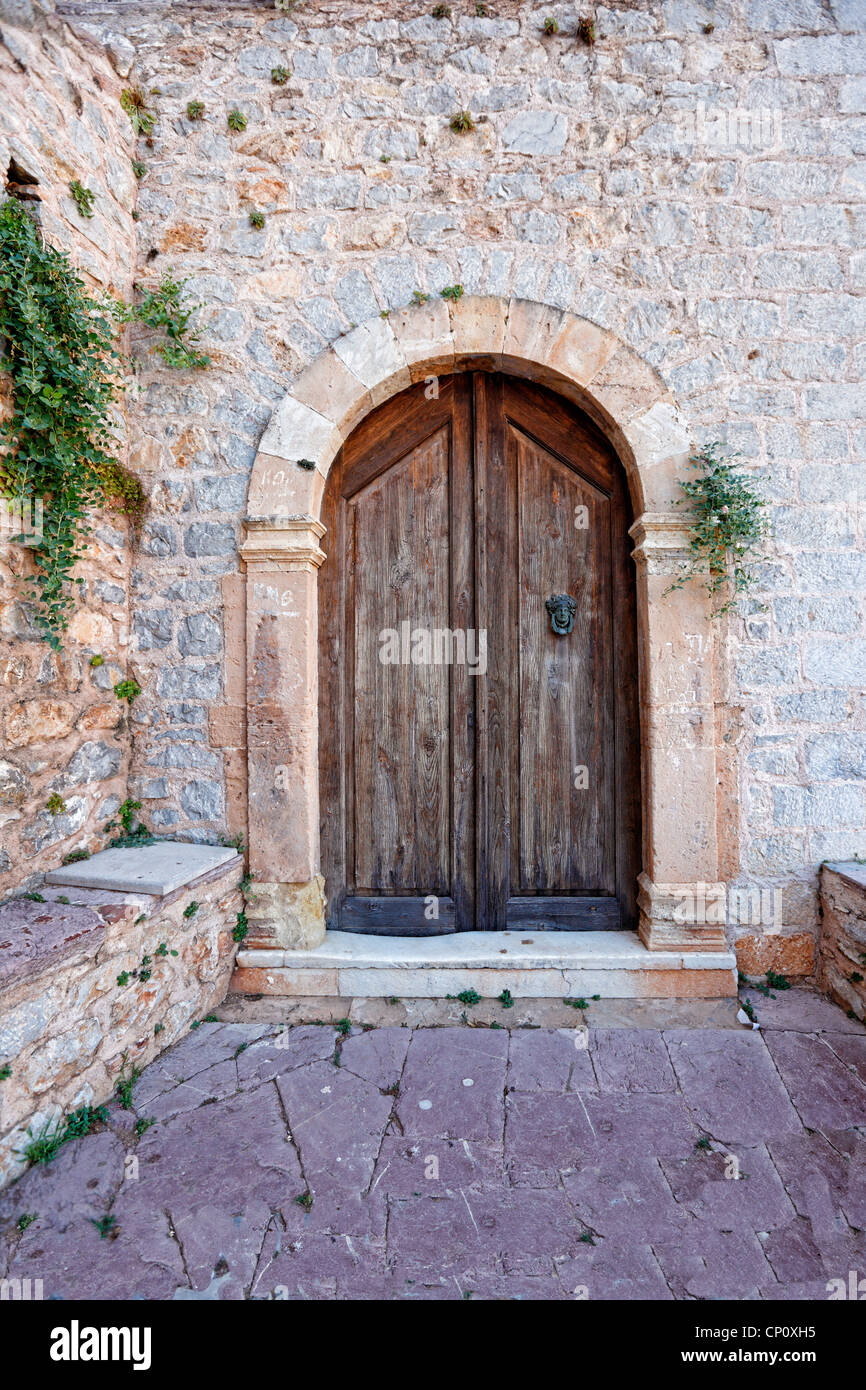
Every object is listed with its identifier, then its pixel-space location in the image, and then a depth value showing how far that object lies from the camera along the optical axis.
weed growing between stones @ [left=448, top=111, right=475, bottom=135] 2.84
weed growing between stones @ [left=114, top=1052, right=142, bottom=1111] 2.08
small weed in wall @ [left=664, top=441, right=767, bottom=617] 2.66
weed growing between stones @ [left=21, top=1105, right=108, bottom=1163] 1.81
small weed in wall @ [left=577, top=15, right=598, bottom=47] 2.82
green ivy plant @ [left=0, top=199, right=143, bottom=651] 2.20
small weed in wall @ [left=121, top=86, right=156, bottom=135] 2.90
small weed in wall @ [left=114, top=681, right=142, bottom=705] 2.83
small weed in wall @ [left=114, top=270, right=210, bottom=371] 2.80
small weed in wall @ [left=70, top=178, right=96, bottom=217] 2.56
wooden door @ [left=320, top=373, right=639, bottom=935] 3.01
